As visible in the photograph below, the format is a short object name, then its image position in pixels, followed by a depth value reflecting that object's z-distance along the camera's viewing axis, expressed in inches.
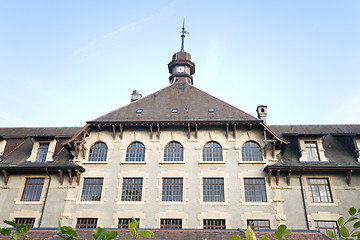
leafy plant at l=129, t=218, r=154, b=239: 95.1
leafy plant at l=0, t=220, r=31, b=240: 95.0
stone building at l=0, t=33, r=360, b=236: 721.0
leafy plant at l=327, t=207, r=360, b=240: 93.1
